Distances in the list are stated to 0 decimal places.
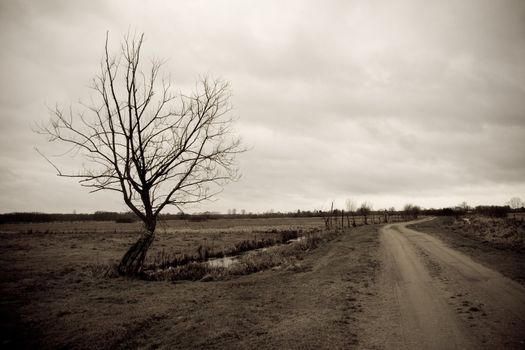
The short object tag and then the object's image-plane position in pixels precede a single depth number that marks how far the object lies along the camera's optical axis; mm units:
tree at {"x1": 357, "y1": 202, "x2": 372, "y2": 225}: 101631
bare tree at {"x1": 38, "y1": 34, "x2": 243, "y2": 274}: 13305
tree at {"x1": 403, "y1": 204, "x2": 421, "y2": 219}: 95025
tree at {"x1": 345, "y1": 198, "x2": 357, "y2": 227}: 95950
